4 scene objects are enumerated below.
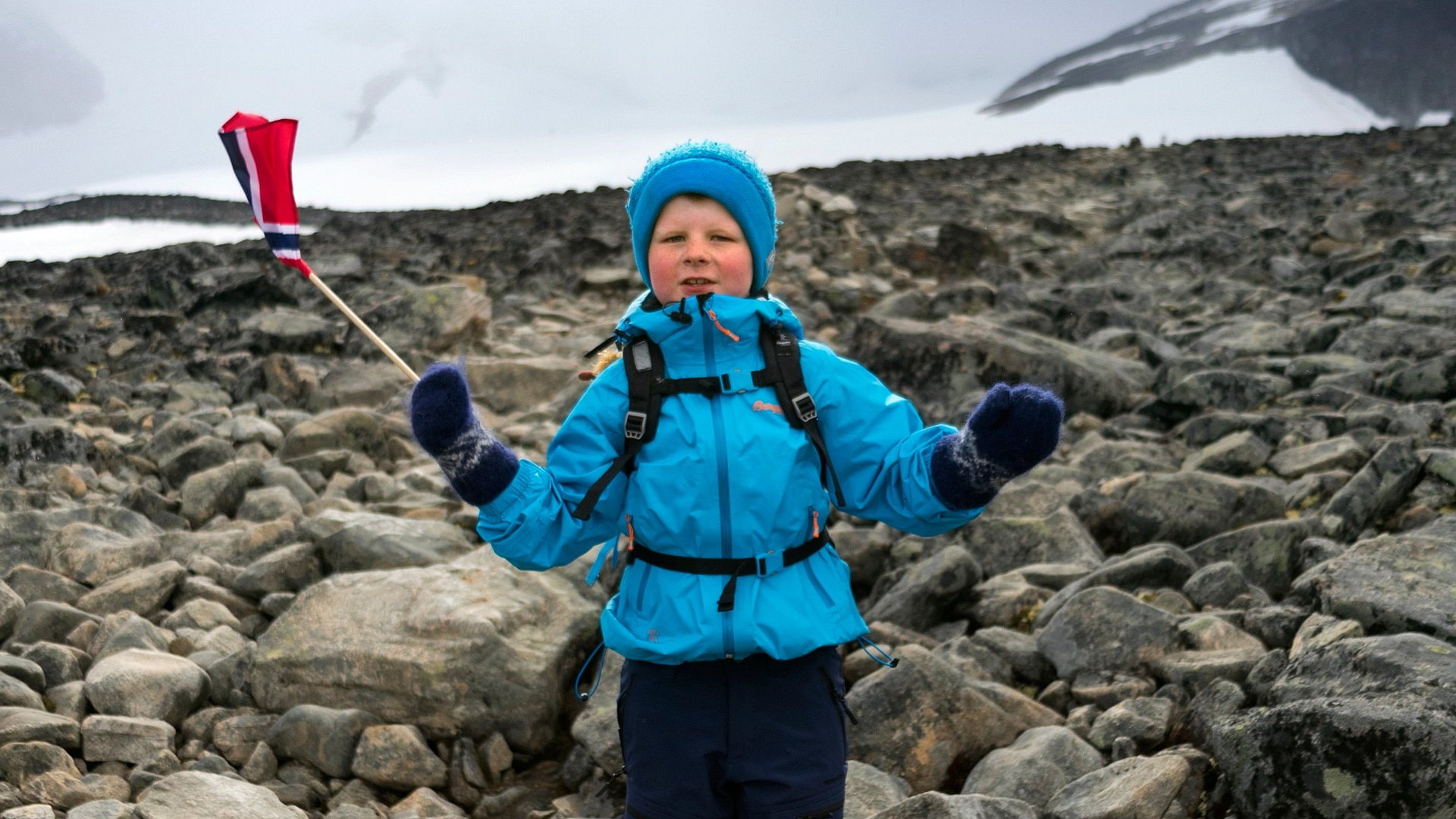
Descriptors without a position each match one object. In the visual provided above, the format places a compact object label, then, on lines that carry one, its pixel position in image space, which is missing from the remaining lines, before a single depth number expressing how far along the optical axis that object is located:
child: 2.14
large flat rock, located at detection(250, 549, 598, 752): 3.28
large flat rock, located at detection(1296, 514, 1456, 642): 2.79
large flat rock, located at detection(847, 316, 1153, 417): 6.21
